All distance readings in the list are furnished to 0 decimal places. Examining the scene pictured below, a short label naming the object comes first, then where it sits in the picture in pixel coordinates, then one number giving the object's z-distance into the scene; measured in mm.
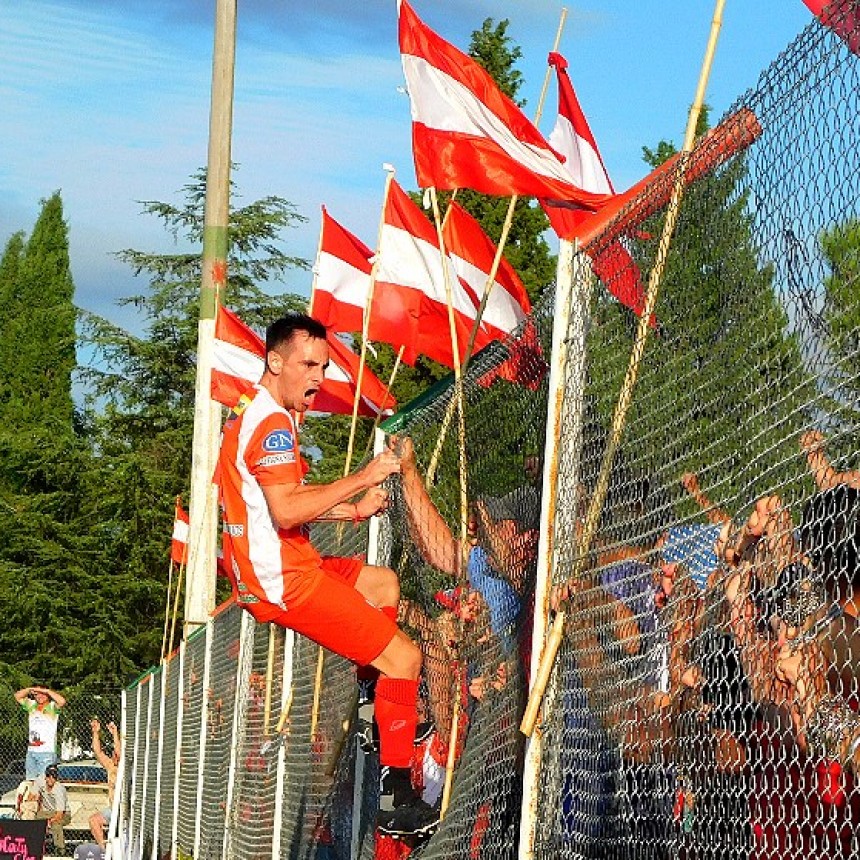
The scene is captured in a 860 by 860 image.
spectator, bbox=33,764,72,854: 24328
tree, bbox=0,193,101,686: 42156
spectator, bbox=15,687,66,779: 27312
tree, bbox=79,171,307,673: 42281
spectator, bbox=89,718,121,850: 24750
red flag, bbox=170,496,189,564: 23859
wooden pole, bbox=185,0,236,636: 19875
